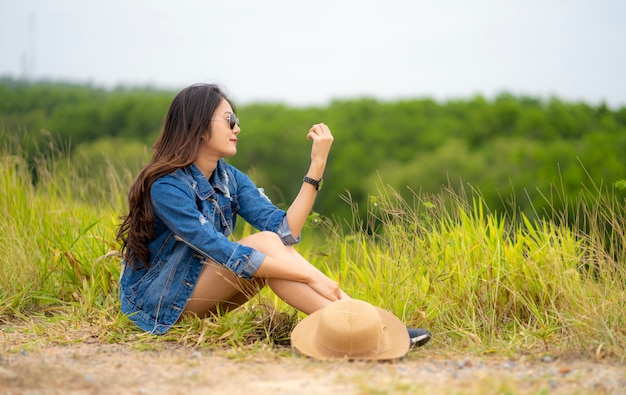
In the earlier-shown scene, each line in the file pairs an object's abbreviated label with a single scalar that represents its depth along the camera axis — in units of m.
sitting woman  3.25
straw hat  3.03
